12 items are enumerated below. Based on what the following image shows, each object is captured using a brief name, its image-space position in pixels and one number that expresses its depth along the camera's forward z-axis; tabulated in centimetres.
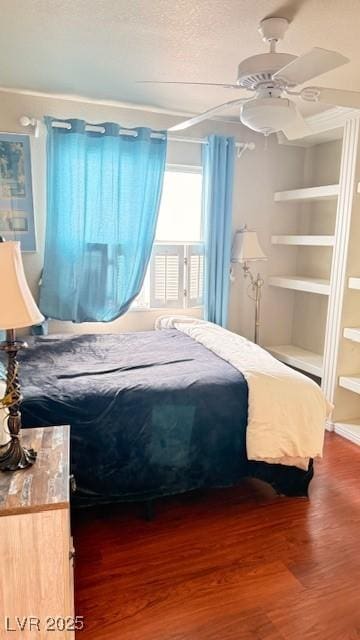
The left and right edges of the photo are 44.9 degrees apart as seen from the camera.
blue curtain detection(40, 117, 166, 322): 326
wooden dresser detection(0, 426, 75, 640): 126
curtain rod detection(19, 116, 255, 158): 317
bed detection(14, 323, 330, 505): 214
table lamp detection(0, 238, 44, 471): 133
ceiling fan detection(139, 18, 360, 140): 180
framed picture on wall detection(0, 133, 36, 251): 320
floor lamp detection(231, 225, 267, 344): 375
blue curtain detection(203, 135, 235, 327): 368
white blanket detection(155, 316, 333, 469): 229
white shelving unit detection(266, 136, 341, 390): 388
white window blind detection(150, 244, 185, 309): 377
